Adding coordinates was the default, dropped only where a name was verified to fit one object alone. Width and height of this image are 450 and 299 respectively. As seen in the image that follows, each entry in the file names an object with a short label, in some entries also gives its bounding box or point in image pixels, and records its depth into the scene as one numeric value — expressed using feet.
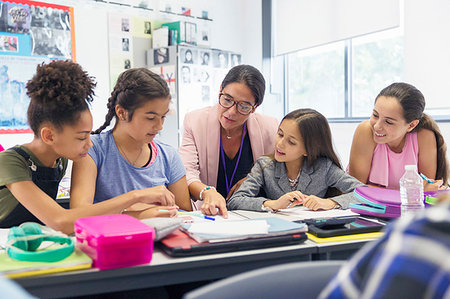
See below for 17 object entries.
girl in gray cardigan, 6.37
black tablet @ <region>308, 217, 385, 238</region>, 4.16
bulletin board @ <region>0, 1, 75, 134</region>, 11.65
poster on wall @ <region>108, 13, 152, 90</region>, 13.34
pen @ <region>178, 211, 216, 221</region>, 5.06
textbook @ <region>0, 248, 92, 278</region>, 3.06
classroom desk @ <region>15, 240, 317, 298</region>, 3.10
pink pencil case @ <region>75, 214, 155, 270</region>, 3.24
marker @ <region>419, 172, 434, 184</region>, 6.07
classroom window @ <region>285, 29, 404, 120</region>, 12.35
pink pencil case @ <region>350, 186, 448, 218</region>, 5.03
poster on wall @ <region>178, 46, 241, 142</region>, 12.94
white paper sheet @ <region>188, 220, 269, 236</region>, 3.88
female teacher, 6.90
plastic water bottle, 4.99
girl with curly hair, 4.38
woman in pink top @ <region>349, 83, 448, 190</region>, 6.46
